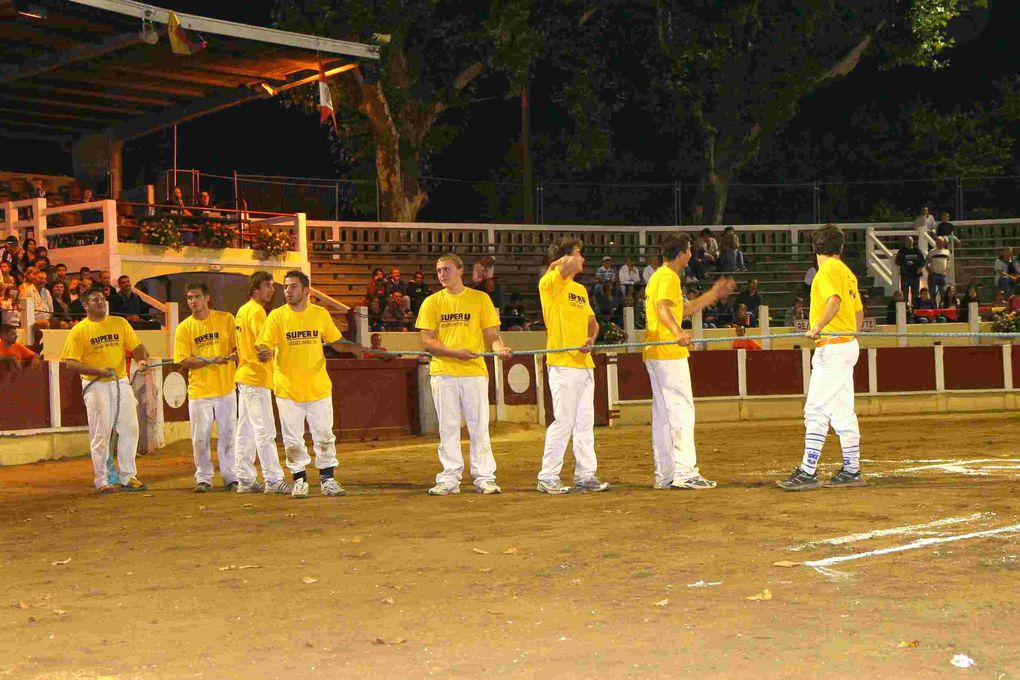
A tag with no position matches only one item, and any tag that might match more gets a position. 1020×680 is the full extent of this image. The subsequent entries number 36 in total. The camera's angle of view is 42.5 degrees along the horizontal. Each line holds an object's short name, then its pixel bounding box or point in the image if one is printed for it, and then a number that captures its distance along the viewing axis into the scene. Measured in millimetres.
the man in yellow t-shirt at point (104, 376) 12352
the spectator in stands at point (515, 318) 24906
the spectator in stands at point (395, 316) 23688
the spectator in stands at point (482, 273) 24194
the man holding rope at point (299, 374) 11359
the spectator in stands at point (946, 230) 30219
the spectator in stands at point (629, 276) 27375
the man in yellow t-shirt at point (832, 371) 10609
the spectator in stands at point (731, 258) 29094
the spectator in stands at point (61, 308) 18656
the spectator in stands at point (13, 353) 16859
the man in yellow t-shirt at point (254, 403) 11812
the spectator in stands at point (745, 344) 24125
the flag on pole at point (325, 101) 24391
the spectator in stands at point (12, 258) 20250
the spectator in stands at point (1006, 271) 27641
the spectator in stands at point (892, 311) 26016
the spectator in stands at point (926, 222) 30922
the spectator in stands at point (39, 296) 18375
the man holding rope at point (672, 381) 10930
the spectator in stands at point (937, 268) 27703
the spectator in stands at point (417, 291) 25297
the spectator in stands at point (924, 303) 26716
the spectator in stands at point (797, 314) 24984
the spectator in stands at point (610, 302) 25266
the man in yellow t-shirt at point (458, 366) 11078
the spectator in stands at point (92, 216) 23516
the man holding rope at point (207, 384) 12406
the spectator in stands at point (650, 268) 26759
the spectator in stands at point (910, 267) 27812
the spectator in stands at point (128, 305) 19844
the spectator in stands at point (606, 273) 26531
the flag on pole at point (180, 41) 20875
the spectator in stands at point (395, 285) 25250
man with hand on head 10930
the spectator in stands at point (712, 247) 28766
